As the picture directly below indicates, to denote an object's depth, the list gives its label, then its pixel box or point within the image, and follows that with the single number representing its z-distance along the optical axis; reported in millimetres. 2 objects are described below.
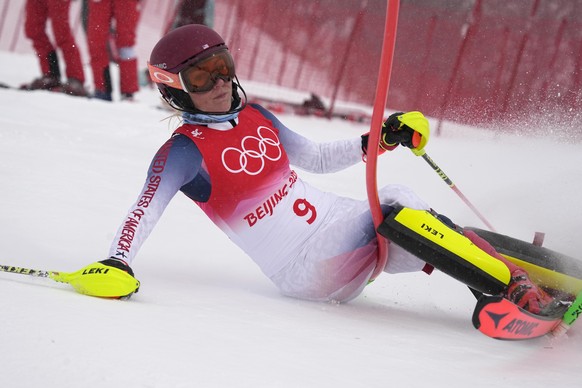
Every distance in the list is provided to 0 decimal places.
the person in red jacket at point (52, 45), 13898
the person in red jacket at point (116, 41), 13094
